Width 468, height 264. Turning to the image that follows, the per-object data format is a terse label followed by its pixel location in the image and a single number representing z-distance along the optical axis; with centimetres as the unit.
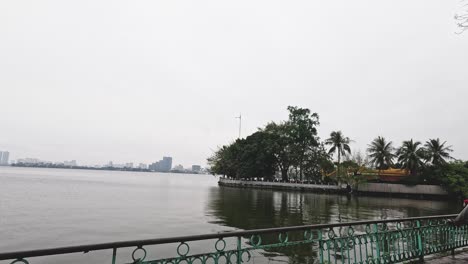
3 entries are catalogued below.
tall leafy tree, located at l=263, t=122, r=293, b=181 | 6093
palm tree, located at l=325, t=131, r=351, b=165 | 5694
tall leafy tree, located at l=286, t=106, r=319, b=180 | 6022
